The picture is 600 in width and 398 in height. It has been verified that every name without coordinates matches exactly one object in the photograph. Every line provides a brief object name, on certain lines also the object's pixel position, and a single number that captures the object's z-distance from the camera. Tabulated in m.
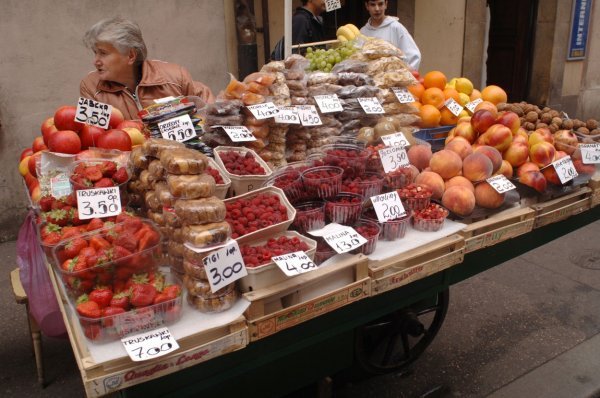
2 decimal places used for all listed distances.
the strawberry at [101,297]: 1.36
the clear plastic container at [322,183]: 1.92
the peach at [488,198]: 2.16
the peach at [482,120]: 2.55
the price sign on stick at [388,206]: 1.92
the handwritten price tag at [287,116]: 2.33
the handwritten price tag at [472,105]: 3.15
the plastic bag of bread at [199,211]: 1.42
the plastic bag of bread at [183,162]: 1.49
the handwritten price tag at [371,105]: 2.61
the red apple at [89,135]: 2.17
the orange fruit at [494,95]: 3.26
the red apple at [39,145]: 2.40
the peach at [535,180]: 2.30
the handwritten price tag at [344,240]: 1.69
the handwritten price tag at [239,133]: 2.18
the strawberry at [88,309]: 1.32
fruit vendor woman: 2.87
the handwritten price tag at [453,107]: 3.06
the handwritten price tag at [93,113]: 2.16
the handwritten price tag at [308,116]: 2.42
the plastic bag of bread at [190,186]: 1.46
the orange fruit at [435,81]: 3.21
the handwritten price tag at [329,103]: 2.50
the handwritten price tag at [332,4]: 3.76
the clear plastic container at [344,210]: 1.87
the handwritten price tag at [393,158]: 2.15
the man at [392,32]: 4.80
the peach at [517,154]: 2.43
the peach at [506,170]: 2.37
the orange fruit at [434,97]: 3.07
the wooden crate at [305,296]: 1.48
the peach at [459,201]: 2.09
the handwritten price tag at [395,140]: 2.48
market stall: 1.41
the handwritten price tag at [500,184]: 2.16
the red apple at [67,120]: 2.19
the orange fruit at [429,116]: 3.00
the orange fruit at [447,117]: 3.09
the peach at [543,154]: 2.41
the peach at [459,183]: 2.17
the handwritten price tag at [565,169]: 2.38
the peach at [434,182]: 2.17
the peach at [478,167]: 2.21
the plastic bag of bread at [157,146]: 1.69
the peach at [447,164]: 2.24
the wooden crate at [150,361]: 1.24
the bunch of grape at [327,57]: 3.10
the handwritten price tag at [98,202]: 1.69
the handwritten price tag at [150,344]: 1.26
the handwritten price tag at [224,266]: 1.39
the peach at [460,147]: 2.36
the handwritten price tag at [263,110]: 2.25
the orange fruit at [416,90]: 3.14
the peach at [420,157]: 2.41
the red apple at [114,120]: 2.31
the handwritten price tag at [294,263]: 1.47
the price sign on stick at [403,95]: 2.84
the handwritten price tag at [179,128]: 2.04
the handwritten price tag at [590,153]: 2.50
